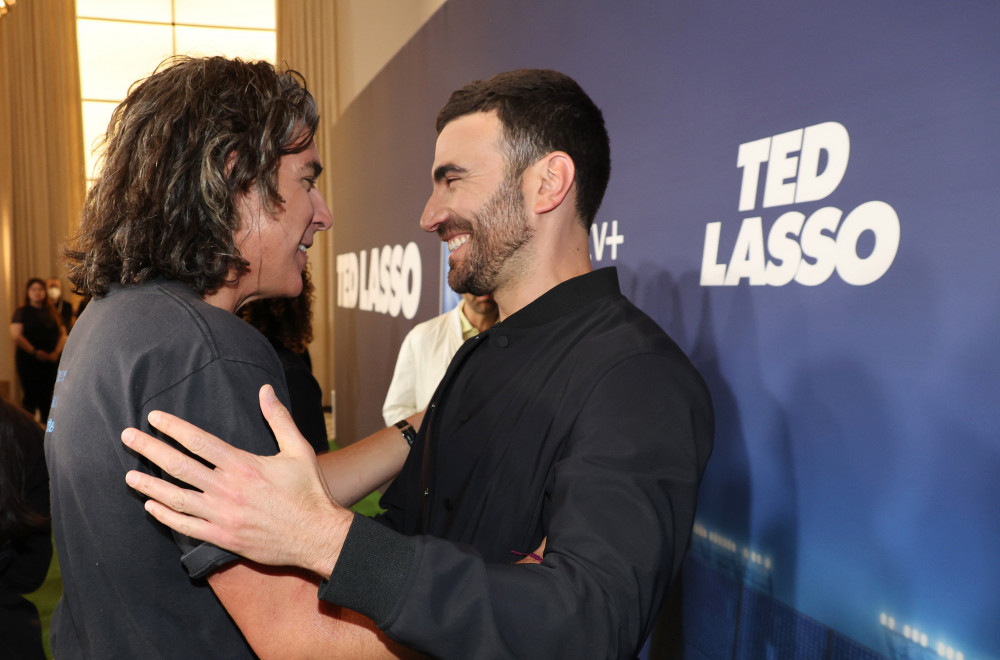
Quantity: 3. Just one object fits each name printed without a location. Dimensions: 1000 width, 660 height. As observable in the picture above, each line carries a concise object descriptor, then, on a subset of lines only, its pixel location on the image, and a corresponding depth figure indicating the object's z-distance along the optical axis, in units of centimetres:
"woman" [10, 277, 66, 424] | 805
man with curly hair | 95
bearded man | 88
